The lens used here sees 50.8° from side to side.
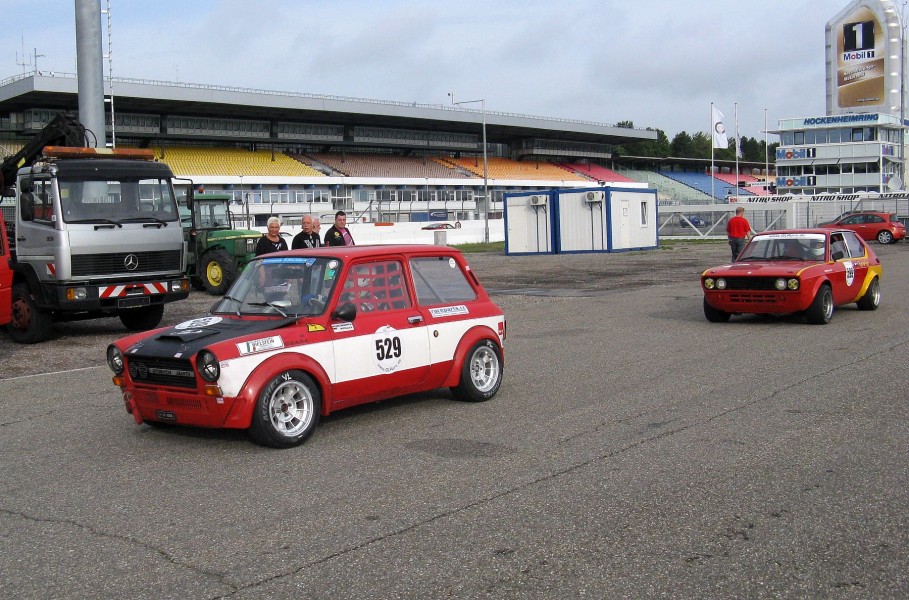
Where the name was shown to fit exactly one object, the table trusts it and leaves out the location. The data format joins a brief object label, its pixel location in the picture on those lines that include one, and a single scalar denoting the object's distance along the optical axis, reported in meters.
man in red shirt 22.02
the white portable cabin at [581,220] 42.09
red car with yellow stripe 13.57
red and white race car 6.93
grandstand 58.50
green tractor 22.62
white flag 67.48
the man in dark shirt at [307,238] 12.55
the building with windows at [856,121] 89.31
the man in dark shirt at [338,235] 13.62
